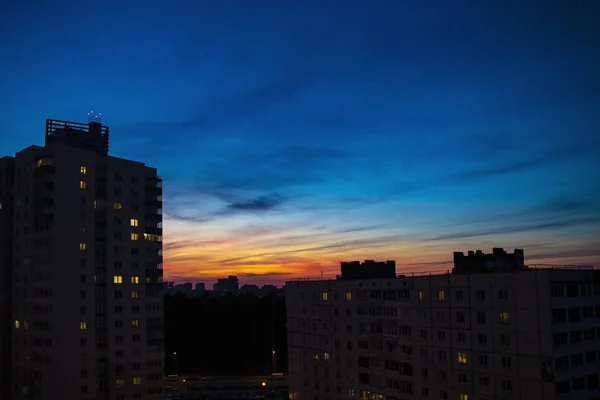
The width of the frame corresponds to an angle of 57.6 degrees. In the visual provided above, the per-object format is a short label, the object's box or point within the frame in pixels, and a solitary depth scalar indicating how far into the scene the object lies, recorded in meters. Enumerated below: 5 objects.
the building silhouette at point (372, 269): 92.31
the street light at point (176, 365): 155.04
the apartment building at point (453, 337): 60.00
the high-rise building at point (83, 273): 85.31
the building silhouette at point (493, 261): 73.19
